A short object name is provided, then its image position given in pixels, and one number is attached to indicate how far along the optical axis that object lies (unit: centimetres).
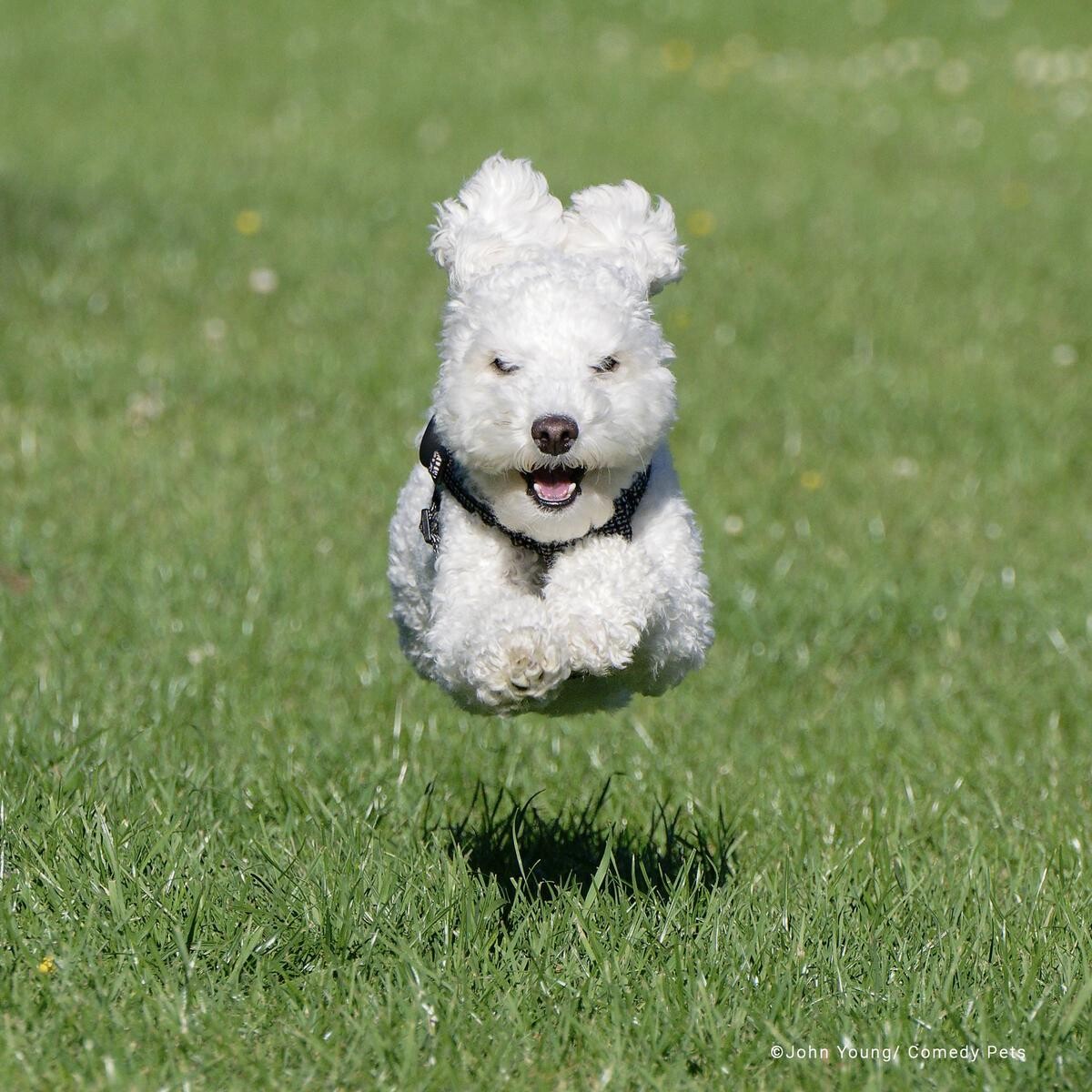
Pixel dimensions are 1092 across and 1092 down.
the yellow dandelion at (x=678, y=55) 1628
